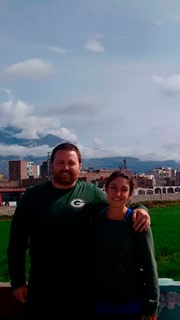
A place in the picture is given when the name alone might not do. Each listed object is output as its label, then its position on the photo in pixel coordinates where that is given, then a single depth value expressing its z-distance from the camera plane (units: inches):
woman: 115.9
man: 124.3
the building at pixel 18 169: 4031.3
